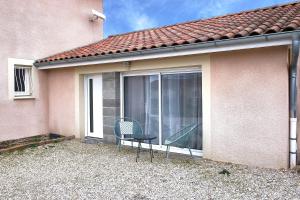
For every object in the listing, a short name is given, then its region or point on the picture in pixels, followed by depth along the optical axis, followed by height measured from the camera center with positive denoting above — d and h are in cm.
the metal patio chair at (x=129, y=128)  1035 -135
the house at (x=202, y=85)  744 +31
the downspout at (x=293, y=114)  735 -59
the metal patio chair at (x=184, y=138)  839 -145
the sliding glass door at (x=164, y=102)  936 -31
